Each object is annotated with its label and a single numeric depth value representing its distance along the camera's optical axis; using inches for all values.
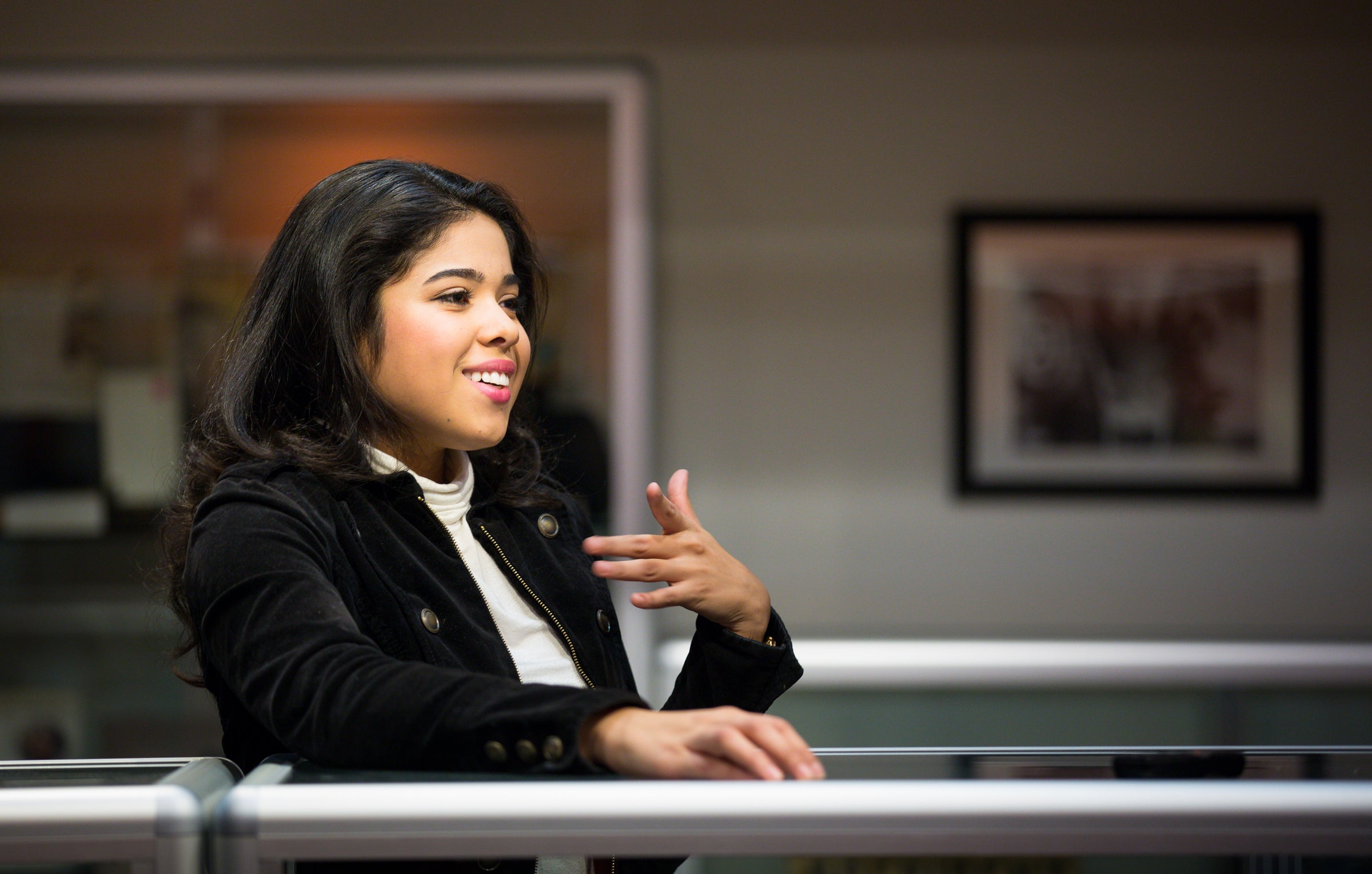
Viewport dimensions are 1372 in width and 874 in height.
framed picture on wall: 235.2
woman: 120.4
